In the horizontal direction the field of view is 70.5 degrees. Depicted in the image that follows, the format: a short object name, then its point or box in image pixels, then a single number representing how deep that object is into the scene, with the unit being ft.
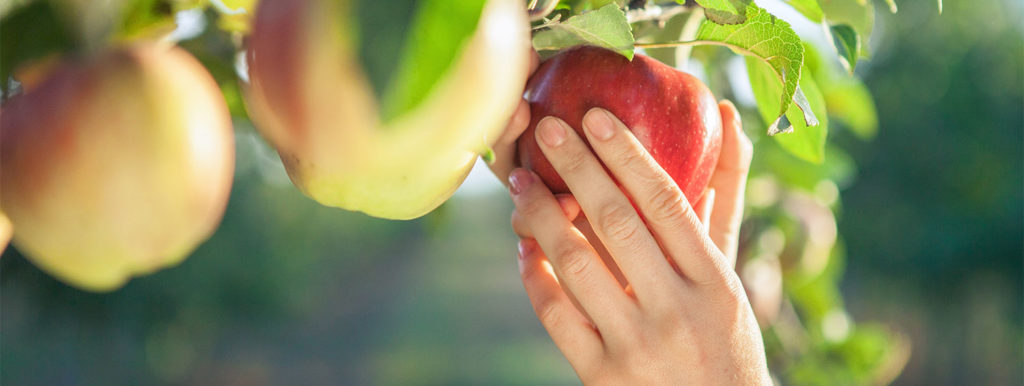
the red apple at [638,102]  1.48
